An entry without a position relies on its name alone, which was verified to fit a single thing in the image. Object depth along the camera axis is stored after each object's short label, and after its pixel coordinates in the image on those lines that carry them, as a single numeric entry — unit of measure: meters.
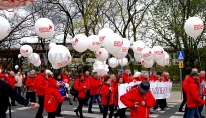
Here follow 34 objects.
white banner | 13.35
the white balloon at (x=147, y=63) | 14.55
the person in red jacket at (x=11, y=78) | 12.87
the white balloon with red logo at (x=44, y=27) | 10.98
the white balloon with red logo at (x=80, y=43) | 11.99
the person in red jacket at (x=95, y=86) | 12.85
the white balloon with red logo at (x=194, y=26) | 11.86
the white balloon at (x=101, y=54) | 13.50
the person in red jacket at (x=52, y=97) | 8.16
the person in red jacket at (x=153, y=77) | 13.88
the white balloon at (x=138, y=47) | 14.08
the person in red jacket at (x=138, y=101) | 5.88
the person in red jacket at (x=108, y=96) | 9.82
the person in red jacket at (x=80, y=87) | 11.16
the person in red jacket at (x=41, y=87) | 10.13
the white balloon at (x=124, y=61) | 15.98
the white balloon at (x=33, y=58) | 17.56
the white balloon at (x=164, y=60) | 14.52
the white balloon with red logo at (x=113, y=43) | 10.43
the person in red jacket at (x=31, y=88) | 13.83
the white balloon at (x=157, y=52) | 13.69
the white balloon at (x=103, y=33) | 11.64
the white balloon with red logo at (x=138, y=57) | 14.40
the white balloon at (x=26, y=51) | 16.48
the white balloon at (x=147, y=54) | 13.31
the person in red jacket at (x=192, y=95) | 7.80
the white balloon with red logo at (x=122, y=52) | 11.34
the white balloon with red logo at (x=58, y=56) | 9.27
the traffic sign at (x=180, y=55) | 16.42
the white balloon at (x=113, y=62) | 17.89
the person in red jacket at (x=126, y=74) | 13.00
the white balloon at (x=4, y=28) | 7.88
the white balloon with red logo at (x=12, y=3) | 2.08
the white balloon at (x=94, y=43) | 12.34
